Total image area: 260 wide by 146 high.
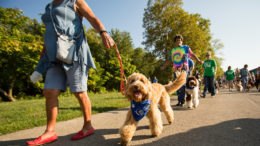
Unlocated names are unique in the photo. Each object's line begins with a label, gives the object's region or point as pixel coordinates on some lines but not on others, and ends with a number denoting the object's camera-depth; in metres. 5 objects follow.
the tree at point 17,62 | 8.70
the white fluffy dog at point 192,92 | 4.77
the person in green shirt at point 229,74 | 11.61
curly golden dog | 2.14
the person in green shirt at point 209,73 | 7.40
